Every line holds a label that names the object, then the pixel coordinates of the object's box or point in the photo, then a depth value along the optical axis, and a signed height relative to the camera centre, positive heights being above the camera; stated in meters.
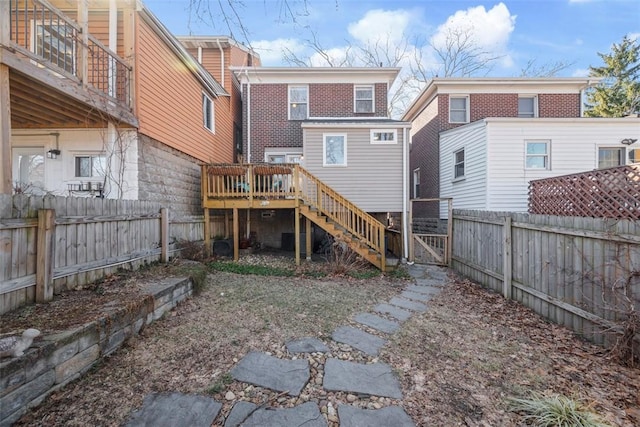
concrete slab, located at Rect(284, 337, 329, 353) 3.35 -1.57
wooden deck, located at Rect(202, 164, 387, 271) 8.22 +0.44
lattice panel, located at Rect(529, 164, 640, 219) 6.14 +0.42
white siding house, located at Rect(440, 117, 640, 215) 10.06 +2.09
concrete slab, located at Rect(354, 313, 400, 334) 4.18 -1.66
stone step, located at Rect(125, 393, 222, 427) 2.15 -1.53
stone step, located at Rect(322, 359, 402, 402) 2.65 -1.60
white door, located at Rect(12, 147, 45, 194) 6.81 +1.03
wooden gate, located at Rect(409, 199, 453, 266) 8.52 -1.12
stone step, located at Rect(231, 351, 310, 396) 2.67 -1.56
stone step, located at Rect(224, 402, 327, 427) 2.19 -1.57
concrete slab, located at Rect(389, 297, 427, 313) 5.13 -1.69
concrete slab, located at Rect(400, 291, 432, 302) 5.75 -1.71
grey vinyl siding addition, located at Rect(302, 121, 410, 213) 10.16 +1.61
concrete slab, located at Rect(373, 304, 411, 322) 4.73 -1.68
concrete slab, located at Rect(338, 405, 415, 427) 2.24 -1.60
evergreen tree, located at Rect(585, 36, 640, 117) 22.80 +9.97
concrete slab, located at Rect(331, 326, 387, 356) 3.52 -1.62
